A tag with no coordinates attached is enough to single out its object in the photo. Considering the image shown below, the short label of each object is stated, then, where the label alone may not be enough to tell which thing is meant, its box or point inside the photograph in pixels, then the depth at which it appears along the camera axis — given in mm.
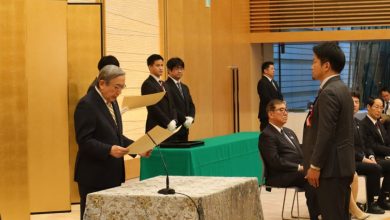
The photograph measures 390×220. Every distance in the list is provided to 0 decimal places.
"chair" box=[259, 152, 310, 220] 6998
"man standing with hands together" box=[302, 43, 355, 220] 4480
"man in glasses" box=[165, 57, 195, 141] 8180
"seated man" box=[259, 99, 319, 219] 6918
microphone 3977
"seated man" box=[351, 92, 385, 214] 7742
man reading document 4656
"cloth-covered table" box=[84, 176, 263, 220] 3898
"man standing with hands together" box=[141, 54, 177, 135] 7762
